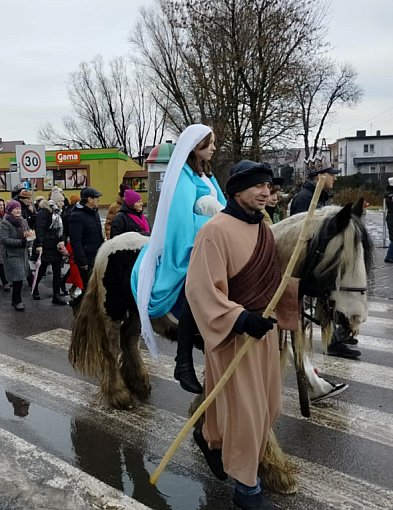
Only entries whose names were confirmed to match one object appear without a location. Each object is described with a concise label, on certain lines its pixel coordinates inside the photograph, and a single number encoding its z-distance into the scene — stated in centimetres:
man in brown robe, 257
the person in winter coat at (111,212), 874
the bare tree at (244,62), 1809
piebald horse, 301
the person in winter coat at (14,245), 850
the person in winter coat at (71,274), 848
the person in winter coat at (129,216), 646
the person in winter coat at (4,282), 1006
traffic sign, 1271
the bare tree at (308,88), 1919
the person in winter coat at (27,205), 1018
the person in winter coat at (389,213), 1159
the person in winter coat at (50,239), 899
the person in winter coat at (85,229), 749
